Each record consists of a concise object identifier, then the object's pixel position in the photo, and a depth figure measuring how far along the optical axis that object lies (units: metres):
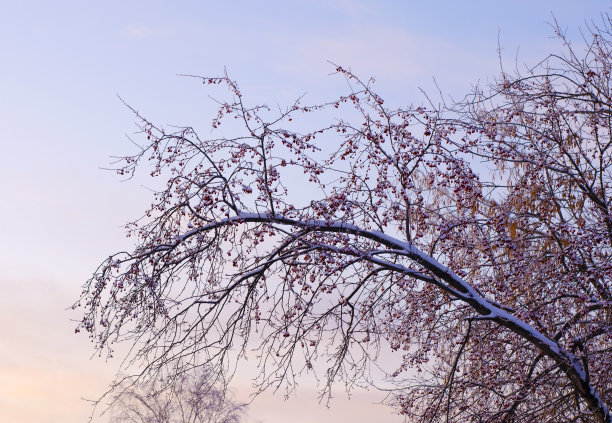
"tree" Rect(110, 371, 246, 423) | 19.95
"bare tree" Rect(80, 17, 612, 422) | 7.99
